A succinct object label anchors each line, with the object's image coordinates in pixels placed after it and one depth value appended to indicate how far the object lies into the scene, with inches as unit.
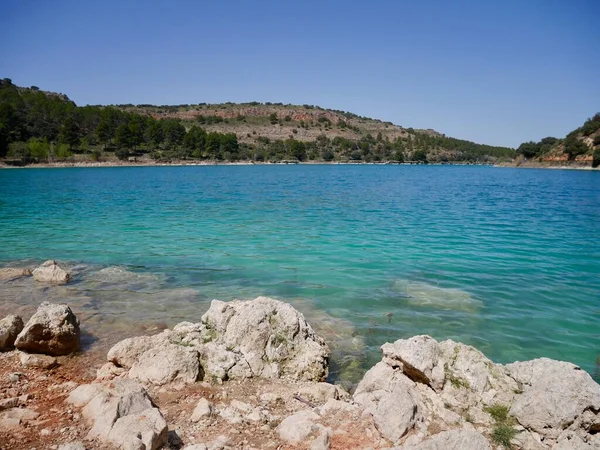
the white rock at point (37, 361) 268.7
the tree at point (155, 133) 5211.6
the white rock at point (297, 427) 185.8
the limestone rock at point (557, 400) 198.5
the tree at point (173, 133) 5502.0
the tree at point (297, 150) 6525.6
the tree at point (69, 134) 4335.6
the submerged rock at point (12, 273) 487.7
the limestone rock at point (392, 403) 189.8
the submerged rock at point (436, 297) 410.3
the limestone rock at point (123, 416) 162.9
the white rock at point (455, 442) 161.5
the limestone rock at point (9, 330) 290.8
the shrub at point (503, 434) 194.4
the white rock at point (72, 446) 149.6
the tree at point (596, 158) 4192.9
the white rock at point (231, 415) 200.1
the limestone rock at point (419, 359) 235.0
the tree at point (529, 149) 5595.5
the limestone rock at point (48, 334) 283.3
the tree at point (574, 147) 4640.8
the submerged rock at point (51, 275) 474.2
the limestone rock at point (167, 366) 240.7
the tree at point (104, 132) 4667.8
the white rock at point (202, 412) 199.8
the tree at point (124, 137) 4667.8
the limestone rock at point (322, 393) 230.7
